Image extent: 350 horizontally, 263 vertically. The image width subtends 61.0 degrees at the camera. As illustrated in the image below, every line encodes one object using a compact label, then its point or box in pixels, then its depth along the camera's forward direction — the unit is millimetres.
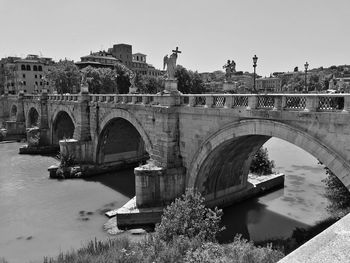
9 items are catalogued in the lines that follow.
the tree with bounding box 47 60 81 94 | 62469
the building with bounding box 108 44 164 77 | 102312
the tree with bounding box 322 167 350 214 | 15656
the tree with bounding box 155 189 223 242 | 12094
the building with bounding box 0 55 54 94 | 81750
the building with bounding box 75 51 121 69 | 79312
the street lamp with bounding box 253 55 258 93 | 17573
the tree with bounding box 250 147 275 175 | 24000
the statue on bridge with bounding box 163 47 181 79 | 17628
